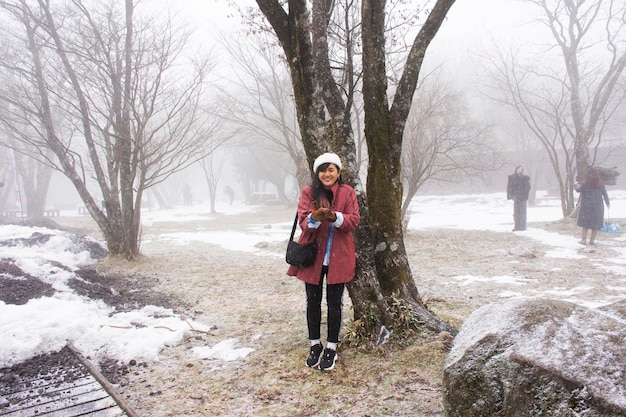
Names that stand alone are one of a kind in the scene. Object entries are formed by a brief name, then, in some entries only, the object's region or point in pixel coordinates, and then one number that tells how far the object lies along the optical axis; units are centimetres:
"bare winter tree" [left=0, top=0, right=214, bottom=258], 829
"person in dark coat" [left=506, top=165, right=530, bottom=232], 1120
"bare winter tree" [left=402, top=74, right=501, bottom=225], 1127
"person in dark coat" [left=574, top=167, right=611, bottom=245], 880
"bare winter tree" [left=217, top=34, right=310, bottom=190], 1288
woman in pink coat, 321
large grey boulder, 184
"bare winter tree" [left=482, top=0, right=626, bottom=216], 1268
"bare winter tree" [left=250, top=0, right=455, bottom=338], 357
